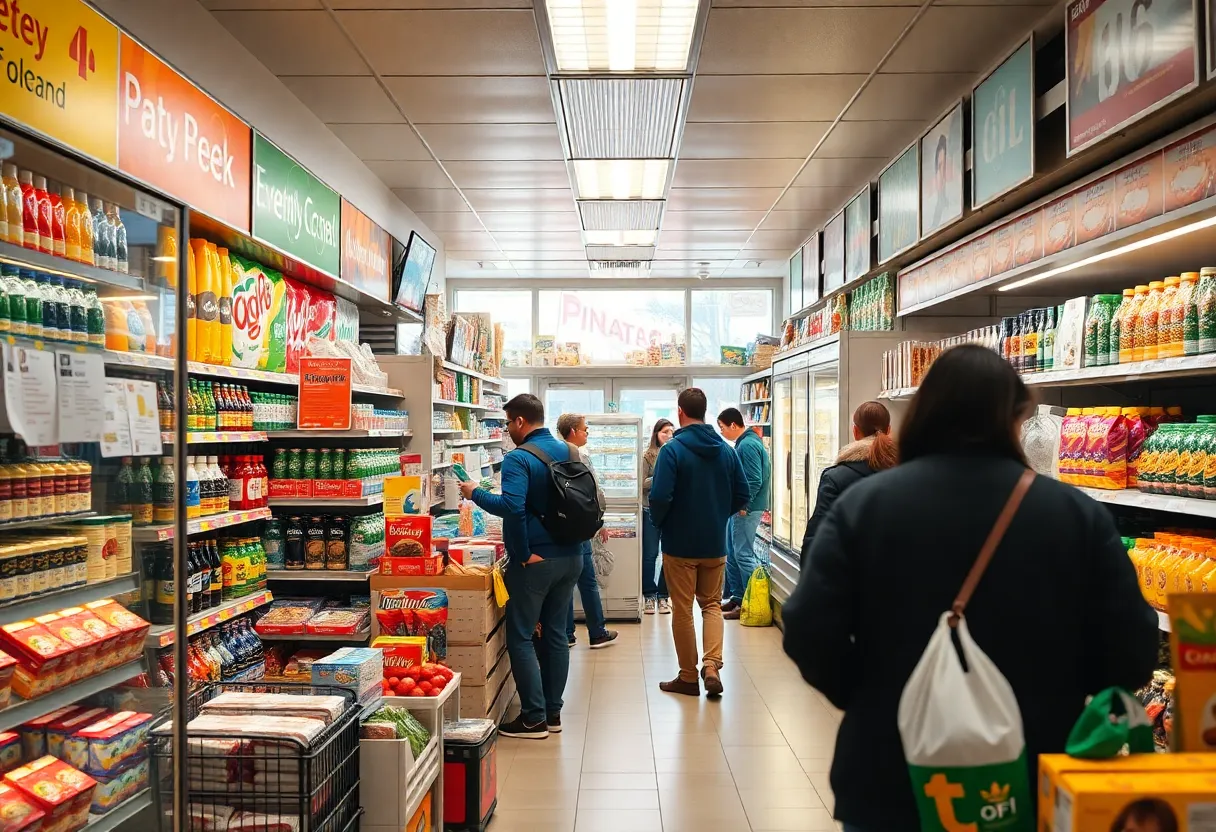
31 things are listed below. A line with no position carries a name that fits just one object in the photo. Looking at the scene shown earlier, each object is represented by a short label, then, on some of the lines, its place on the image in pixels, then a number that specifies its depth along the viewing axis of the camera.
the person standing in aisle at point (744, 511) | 8.57
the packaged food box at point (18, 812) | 1.93
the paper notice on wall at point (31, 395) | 1.87
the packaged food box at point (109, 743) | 2.16
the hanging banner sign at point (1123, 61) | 3.04
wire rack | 2.63
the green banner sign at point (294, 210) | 4.58
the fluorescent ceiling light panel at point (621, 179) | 6.36
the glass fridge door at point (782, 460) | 8.65
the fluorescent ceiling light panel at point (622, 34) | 3.92
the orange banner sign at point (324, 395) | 4.90
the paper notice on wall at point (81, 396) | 2.01
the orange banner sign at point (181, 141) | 3.32
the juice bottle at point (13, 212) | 2.31
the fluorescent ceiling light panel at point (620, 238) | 8.92
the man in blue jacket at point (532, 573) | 4.87
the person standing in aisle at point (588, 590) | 6.76
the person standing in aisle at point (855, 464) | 4.35
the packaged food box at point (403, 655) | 3.84
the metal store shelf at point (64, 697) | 2.03
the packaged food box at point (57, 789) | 2.03
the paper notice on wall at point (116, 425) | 2.14
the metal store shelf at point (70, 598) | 2.06
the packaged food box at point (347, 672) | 3.21
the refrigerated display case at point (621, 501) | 8.31
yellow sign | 2.63
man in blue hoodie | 5.86
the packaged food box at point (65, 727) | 2.15
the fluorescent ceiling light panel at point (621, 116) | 4.81
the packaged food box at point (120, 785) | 2.21
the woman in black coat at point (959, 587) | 1.80
